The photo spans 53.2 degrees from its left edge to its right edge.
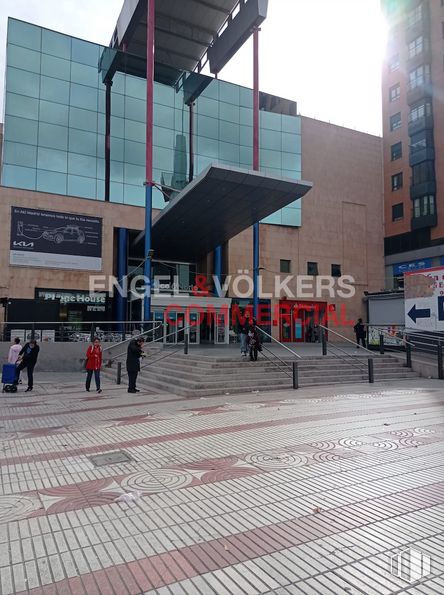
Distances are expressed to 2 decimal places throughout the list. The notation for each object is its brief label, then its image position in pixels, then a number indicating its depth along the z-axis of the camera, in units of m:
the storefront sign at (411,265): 39.47
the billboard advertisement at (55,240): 26.22
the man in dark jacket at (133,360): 12.38
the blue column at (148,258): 22.41
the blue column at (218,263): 31.11
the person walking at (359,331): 23.17
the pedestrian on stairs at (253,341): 14.15
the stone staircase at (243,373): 12.19
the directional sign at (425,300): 19.05
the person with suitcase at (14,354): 14.20
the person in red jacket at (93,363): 12.68
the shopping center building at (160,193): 26.14
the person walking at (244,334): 15.14
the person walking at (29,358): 13.16
